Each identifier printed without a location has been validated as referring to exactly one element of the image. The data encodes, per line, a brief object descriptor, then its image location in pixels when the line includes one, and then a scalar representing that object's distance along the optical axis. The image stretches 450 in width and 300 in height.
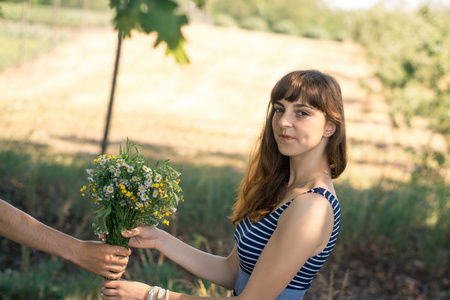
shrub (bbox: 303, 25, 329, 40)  58.44
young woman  1.74
